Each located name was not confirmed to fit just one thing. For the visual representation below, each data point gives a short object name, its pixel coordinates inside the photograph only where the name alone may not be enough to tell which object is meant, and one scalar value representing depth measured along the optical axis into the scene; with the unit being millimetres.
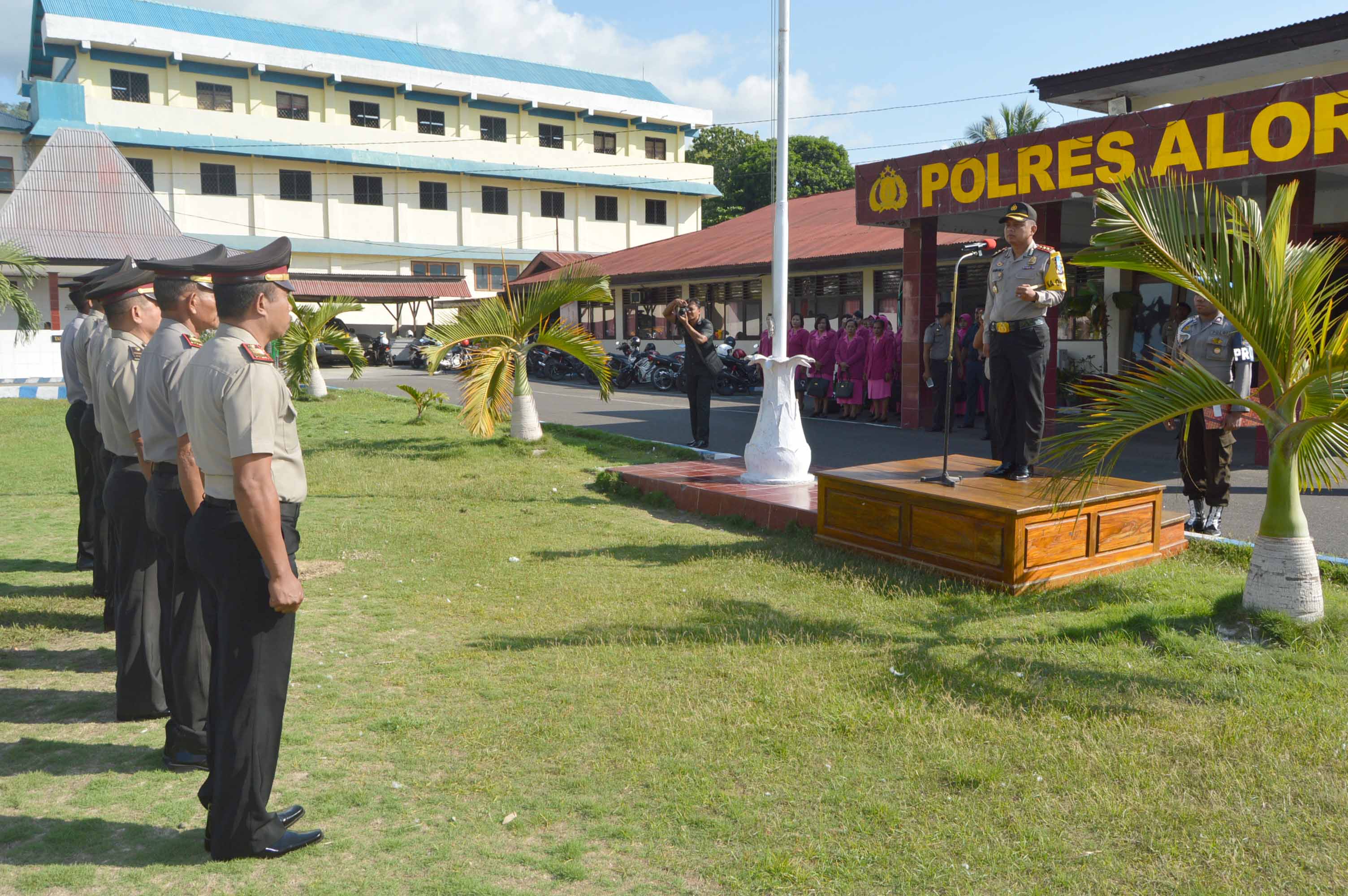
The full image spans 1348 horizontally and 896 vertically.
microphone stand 6109
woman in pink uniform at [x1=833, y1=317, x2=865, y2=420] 16578
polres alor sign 10039
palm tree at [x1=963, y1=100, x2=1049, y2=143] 37906
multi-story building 37906
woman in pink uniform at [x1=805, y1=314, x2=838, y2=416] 17234
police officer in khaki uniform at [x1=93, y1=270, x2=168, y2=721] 4512
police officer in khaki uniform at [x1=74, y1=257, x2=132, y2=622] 5439
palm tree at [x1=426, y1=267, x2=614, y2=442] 12805
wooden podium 5992
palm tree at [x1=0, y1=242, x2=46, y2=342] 19609
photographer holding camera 11805
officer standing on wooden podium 6688
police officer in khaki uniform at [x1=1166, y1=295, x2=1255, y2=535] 7184
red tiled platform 8109
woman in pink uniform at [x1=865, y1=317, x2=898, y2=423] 16062
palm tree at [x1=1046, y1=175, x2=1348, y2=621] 4867
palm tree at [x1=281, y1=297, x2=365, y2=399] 19734
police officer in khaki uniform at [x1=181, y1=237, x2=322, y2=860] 3062
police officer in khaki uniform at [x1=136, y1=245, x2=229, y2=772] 3992
